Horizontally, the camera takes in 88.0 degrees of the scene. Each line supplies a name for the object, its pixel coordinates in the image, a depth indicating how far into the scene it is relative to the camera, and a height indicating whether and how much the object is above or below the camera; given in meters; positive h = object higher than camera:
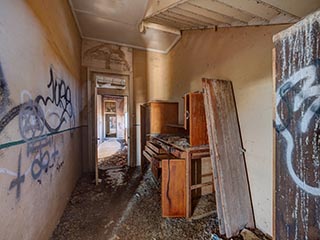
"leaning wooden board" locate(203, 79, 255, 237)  1.73 -0.41
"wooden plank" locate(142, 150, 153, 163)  2.65 -0.60
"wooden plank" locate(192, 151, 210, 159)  2.09 -0.45
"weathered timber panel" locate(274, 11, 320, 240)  0.80 -0.06
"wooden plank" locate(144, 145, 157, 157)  2.57 -0.53
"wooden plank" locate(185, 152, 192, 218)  2.02 -0.80
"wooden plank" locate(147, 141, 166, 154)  2.59 -0.46
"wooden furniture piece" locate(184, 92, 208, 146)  2.14 +0.00
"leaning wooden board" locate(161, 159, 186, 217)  2.03 -0.84
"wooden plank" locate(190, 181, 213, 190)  2.09 -0.85
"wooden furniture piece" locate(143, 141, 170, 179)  2.31 -0.53
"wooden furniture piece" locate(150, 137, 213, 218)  2.02 -0.48
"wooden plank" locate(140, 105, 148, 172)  3.81 -0.25
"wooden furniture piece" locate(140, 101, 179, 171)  3.21 +0.08
